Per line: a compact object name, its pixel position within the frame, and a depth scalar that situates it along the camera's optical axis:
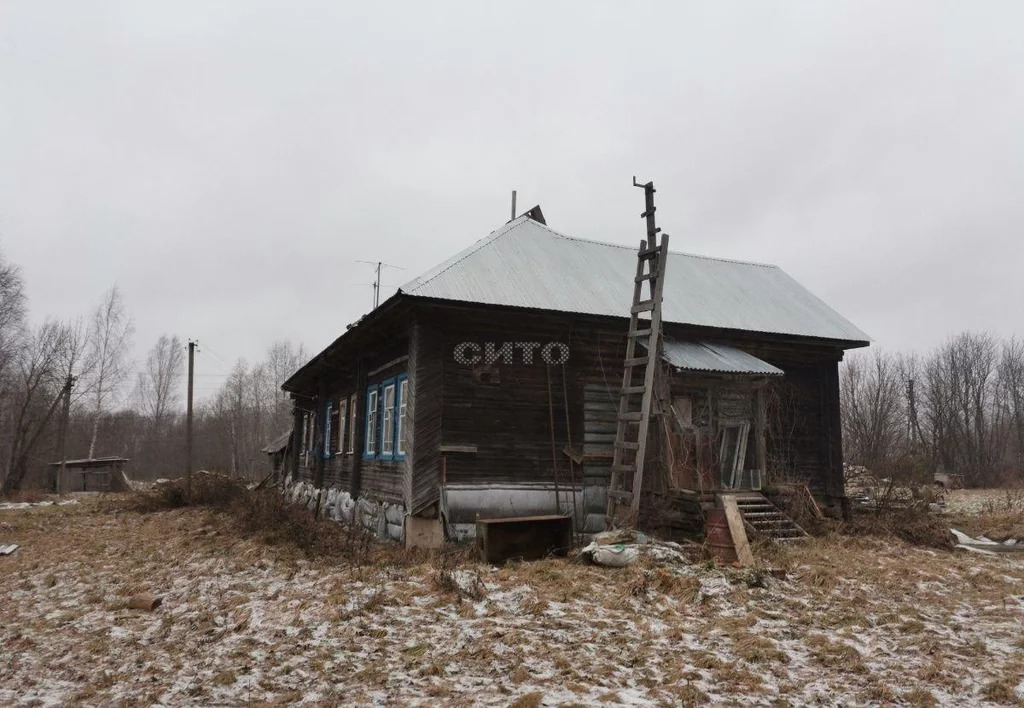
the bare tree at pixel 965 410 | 38.19
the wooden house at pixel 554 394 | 11.40
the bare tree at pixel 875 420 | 20.86
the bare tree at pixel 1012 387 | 46.88
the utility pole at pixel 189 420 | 20.43
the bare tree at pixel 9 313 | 28.09
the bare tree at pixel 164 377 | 56.41
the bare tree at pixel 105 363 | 40.59
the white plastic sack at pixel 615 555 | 8.70
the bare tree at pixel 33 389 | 27.86
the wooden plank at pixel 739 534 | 8.73
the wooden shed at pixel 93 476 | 30.97
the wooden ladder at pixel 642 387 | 10.43
